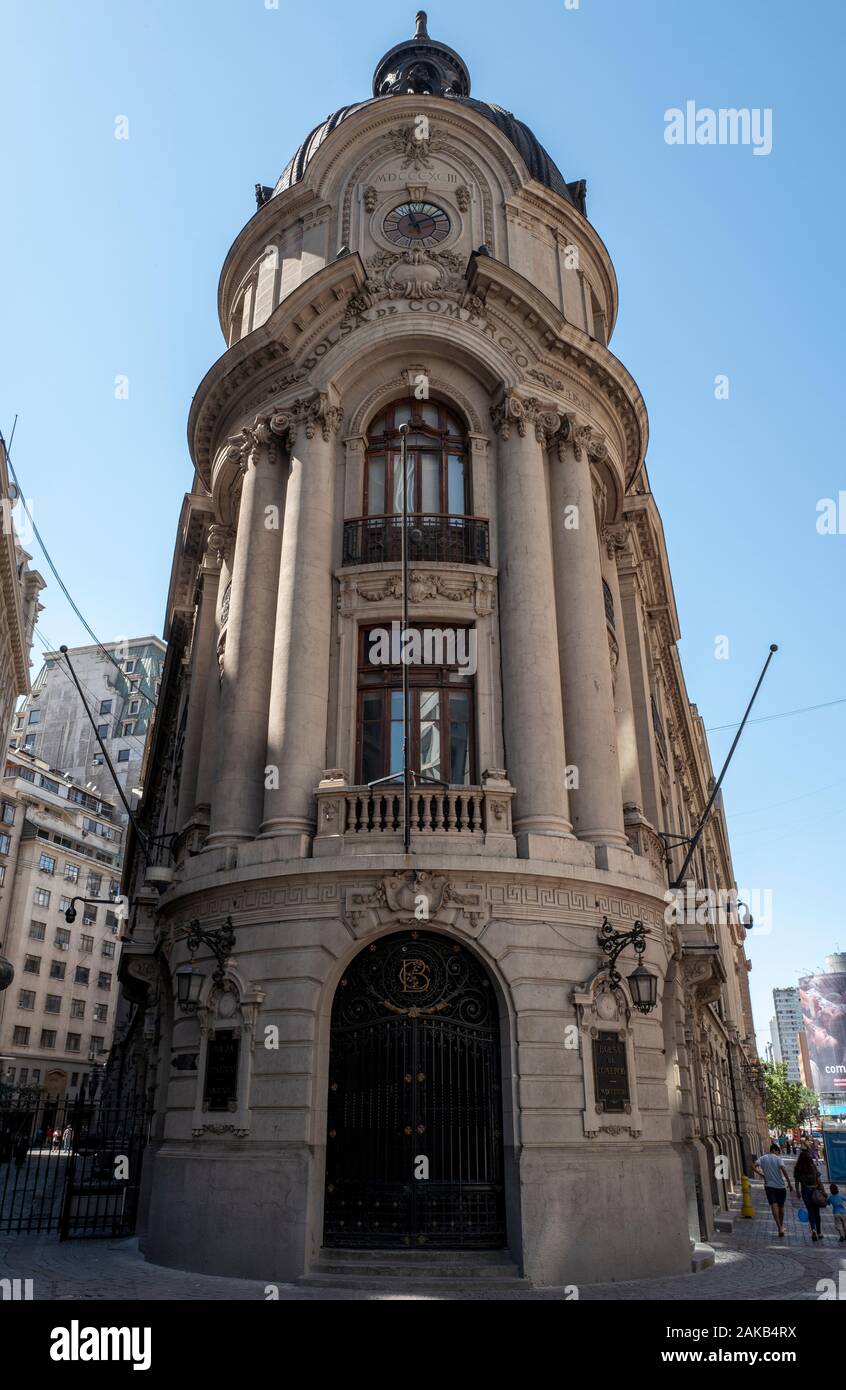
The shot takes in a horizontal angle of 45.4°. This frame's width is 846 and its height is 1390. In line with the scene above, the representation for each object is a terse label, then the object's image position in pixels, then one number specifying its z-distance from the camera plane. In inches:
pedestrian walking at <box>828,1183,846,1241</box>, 812.6
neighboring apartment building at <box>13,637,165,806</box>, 3846.0
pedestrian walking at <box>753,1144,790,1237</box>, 850.1
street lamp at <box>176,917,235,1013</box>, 642.8
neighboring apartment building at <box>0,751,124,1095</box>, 3120.1
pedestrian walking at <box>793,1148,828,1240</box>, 801.6
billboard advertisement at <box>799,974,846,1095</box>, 3582.7
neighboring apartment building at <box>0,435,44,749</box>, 2219.5
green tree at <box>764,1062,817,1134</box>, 4424.2
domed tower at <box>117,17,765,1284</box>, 596.7
